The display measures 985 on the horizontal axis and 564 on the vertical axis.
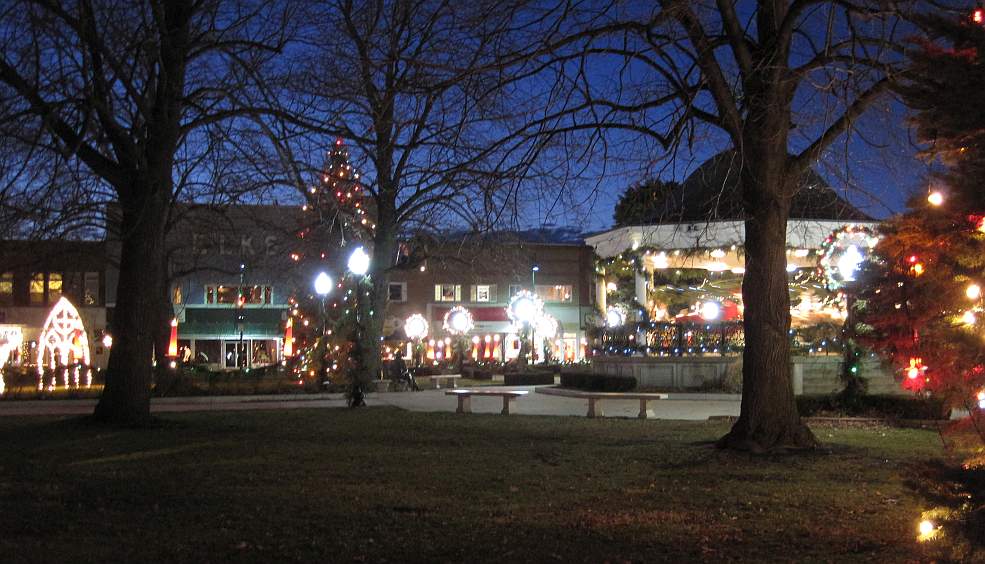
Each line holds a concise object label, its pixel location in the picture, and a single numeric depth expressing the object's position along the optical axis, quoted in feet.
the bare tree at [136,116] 49.11
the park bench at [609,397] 67.87
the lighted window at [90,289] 191.93
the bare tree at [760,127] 40.73
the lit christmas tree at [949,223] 19.79
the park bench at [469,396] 71.97
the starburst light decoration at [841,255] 81.66
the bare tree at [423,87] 38.93
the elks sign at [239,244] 97.78
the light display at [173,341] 150.90
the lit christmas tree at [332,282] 65.26
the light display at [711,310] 105.81
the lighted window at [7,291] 189.17
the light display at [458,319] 147.02
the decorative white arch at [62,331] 114.73
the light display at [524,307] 142.31
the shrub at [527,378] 125.80
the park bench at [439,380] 122.60
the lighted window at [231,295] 185.98
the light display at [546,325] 160.89
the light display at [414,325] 143.43
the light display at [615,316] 109.45
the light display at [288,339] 142.69
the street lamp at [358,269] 73.82
